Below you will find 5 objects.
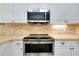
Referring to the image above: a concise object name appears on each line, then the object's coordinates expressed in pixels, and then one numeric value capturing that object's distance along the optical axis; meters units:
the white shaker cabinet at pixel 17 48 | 1.46
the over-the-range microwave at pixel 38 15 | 1.44
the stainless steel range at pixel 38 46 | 1.49
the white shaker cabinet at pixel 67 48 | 1.43
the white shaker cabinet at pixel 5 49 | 1.20
